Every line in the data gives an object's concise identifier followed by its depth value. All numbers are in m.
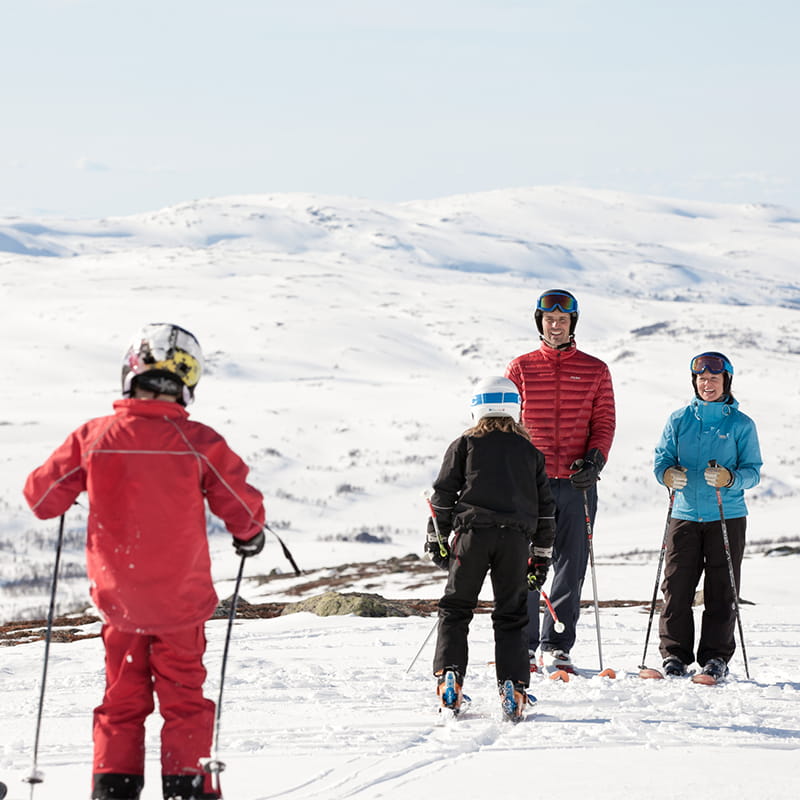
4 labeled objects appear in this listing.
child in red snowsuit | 8.22
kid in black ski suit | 11.46
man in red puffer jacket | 14.48
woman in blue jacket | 14.50
